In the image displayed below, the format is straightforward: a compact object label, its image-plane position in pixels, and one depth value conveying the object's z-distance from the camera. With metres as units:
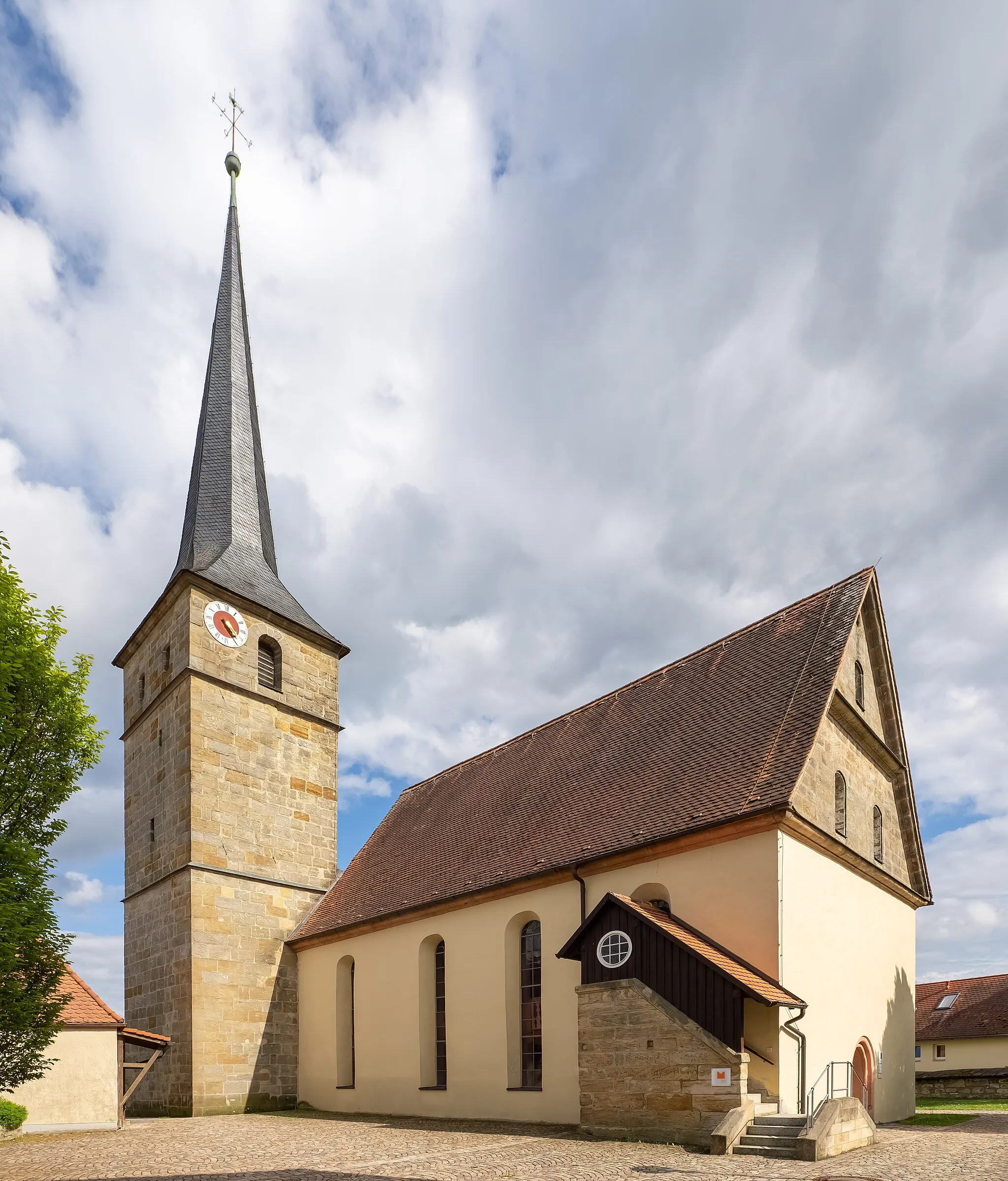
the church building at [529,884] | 13.46
